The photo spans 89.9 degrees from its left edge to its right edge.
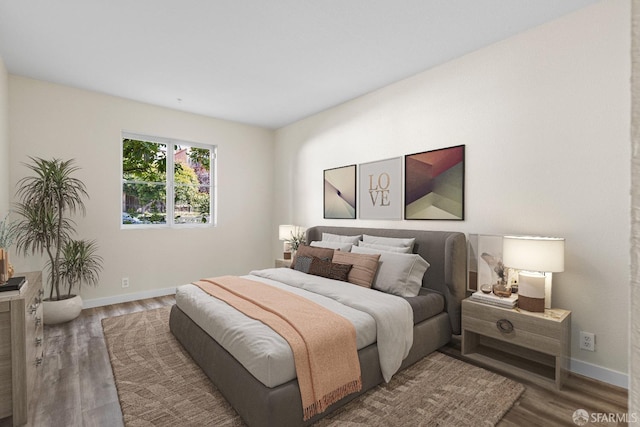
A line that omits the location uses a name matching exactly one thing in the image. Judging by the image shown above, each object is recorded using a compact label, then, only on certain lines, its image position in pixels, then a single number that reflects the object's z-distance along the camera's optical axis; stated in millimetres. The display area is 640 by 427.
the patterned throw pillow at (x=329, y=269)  3223
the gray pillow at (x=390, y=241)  3297
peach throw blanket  1866
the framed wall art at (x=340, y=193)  4273
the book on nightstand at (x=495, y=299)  2537
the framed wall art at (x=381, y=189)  3738
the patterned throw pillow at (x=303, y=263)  3574
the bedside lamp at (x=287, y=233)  4969
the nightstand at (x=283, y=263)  4418
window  4449
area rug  1952
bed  1791
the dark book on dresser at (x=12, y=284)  2006
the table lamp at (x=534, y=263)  2311
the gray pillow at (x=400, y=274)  2914
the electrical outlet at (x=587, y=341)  2422
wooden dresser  1899
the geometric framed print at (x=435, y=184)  3184
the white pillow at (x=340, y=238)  3799
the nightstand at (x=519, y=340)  2283
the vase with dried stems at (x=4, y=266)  2062
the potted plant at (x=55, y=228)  3385
